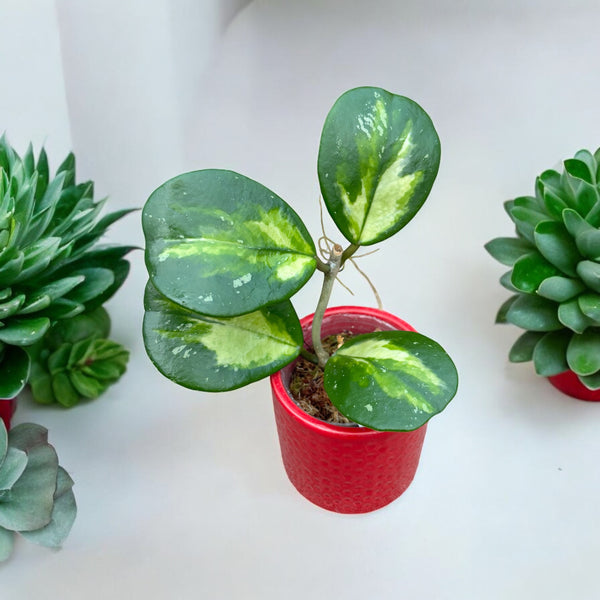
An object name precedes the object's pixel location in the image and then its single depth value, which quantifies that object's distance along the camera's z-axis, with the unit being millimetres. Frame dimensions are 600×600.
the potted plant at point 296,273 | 625
